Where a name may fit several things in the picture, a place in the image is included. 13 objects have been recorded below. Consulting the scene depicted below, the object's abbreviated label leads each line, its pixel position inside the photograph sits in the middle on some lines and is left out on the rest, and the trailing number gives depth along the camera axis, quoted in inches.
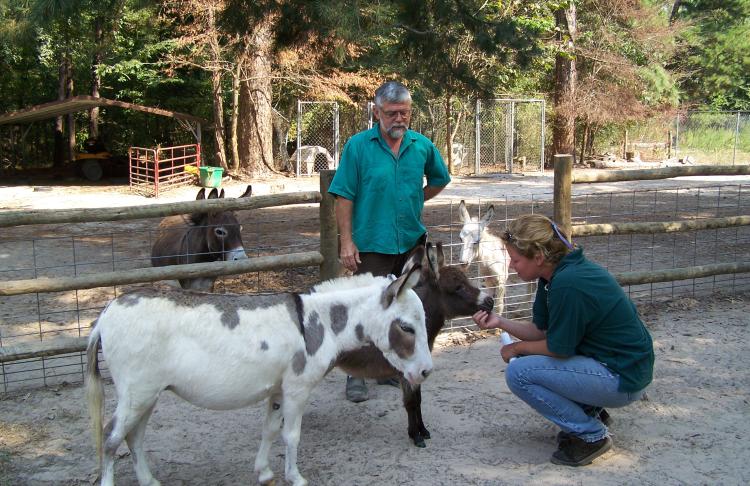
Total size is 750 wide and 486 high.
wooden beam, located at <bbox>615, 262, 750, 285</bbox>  263.3
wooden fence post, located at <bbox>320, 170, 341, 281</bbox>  224.8
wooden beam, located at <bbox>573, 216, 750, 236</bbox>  264.7
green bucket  765.3
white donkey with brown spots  134.5
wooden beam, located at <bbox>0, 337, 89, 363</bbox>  191.5
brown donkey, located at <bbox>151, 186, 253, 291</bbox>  285.9
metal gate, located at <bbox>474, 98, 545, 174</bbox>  948.0
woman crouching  149.2
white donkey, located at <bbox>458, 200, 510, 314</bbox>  285.6
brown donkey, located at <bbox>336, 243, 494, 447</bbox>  185.5
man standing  187.9
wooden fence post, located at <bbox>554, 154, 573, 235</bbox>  254.4
